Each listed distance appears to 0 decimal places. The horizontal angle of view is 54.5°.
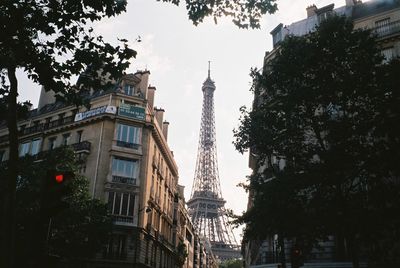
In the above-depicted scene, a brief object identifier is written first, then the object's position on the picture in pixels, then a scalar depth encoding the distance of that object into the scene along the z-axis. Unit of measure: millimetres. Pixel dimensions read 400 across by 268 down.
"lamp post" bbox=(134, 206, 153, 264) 31989
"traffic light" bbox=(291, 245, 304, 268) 14883
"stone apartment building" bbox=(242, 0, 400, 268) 28203
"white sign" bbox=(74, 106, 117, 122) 36156
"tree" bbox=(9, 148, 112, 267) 23203
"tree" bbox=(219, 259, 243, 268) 119738
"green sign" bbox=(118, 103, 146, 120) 36391
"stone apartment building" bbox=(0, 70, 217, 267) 32625
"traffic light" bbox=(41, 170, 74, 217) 5578
